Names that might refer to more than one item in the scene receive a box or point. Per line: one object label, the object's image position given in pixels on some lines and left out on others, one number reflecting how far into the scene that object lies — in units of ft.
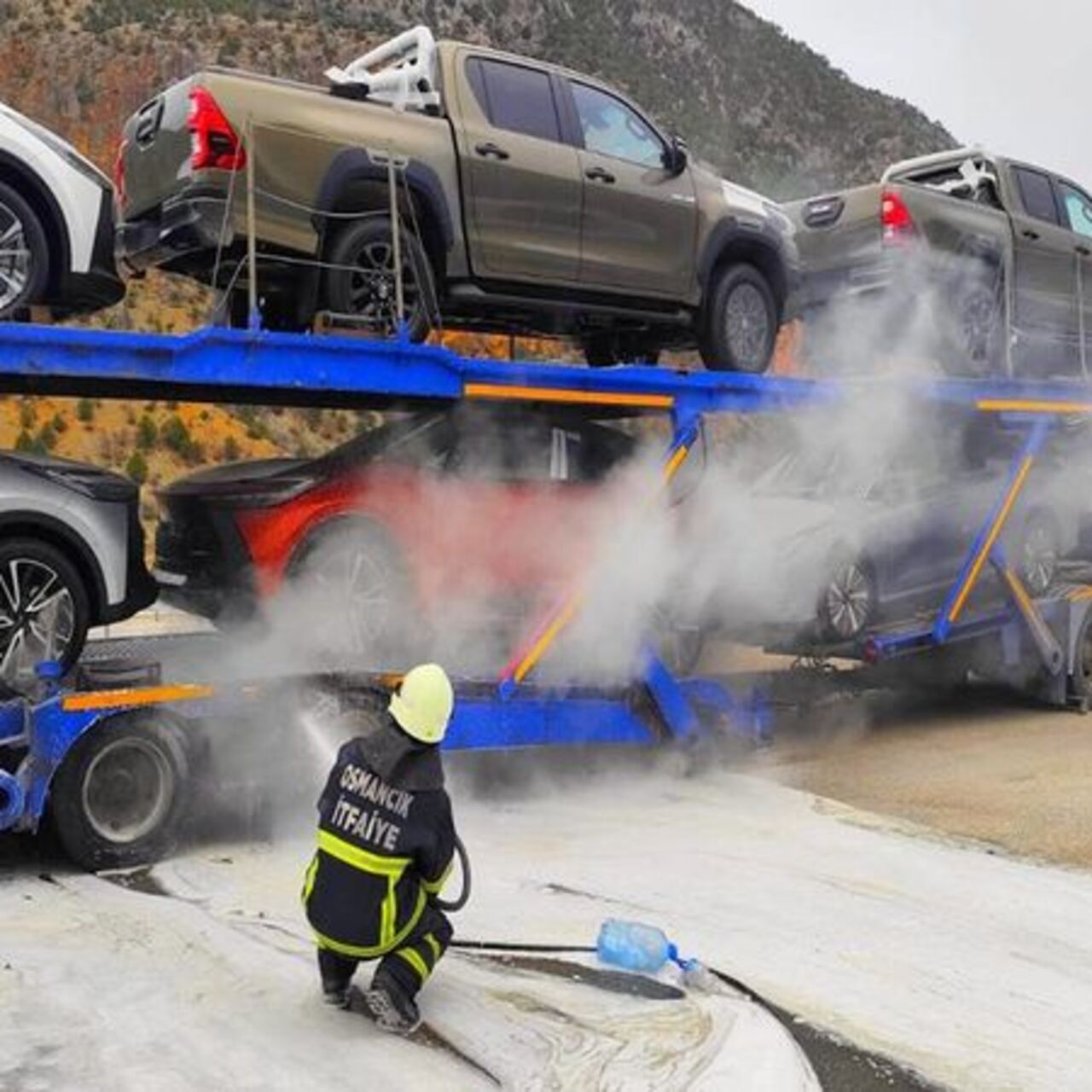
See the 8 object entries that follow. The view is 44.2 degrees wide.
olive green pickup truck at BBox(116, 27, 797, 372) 20.03
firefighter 12.68
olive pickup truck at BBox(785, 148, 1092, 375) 31.01
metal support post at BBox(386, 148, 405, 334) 20.04
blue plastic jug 14.74
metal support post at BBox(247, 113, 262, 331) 18.86
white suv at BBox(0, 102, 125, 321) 17.61
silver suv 17.66
